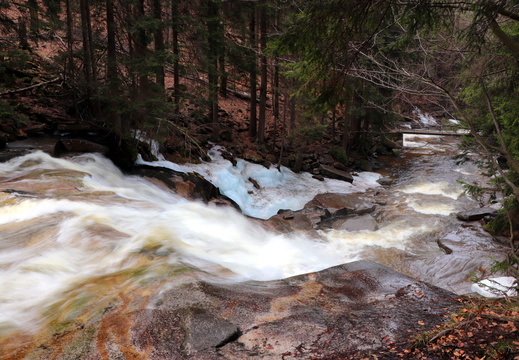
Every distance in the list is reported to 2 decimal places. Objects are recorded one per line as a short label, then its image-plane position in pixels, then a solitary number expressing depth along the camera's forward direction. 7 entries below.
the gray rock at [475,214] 11.69
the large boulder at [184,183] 11.59
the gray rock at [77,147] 10.59
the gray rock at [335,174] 17.58
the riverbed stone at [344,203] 13.16
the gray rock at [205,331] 3.47
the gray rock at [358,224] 11.03
